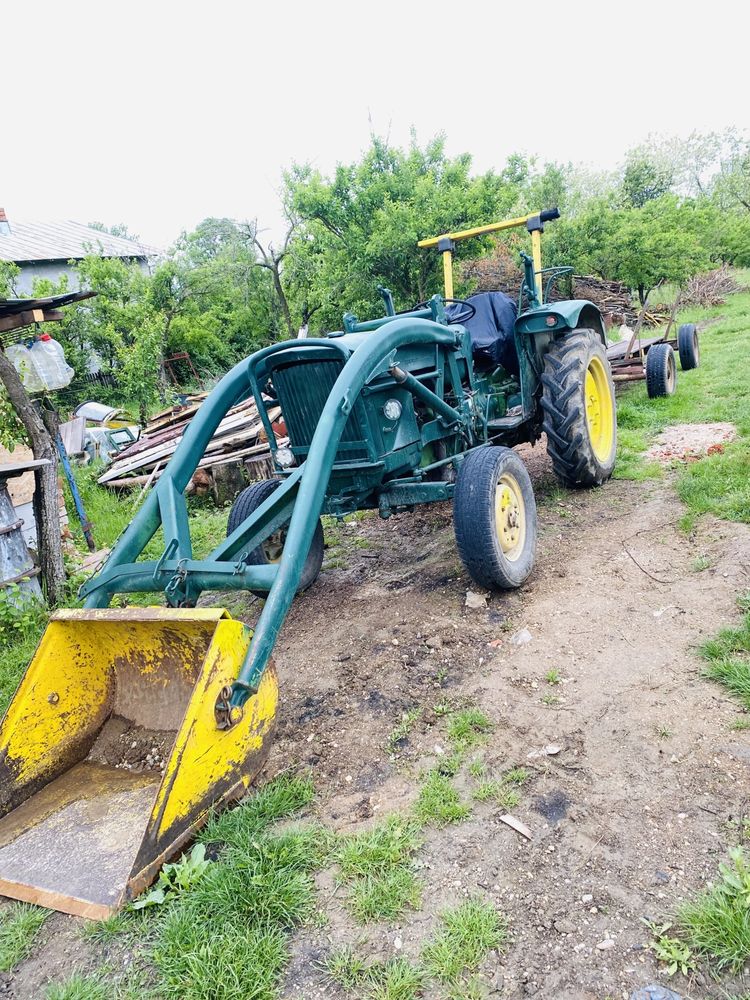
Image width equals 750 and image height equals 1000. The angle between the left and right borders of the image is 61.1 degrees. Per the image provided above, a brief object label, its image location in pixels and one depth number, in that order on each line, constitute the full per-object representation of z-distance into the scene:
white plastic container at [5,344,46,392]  7.76
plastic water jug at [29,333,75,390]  8.01
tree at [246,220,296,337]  20.48
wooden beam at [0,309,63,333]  4.94
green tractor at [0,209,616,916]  2.14
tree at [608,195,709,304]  14.64
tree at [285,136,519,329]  12.04
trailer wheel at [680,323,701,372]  8.84
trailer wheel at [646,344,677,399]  7.36
